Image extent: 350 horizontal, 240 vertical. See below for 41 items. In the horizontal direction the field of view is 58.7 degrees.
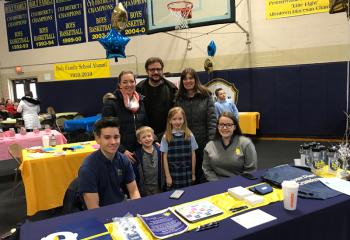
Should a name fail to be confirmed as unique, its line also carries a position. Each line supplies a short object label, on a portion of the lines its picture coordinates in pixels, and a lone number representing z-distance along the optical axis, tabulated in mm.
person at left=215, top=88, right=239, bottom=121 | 6121
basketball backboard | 6223
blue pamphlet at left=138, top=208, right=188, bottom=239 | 1526
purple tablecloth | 1522
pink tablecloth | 4945
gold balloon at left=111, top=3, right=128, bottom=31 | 5043
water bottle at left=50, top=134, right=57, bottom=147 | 4741
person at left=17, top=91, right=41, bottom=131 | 7250
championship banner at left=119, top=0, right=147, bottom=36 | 9031
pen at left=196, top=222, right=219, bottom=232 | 1550
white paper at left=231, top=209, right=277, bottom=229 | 1581
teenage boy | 2098
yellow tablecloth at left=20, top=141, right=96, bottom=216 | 3656
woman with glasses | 2600
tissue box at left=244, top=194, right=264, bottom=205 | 1821
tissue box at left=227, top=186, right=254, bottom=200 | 1884
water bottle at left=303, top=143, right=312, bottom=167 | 2365
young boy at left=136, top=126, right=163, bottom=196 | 3041
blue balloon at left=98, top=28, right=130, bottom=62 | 4969
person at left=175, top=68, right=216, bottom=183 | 3119
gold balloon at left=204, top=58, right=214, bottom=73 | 8156
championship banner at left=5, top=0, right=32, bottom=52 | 11055
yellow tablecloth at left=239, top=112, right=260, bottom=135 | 7457
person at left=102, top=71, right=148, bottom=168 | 2924
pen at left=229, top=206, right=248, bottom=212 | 1743
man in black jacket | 3188
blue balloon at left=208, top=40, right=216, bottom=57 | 7922
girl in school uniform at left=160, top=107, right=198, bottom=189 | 3018
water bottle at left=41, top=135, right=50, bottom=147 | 4586
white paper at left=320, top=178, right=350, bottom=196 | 1964
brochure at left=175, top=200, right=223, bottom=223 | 1672
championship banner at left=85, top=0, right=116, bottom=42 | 9656
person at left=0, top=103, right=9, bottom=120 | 9430
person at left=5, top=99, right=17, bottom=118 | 9852
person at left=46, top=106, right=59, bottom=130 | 9158
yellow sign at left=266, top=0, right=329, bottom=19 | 7047
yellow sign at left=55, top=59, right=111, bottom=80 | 10210
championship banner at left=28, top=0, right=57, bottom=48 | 10578
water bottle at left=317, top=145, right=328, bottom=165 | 2322
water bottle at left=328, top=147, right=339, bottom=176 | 2291
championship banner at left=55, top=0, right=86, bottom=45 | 10164
